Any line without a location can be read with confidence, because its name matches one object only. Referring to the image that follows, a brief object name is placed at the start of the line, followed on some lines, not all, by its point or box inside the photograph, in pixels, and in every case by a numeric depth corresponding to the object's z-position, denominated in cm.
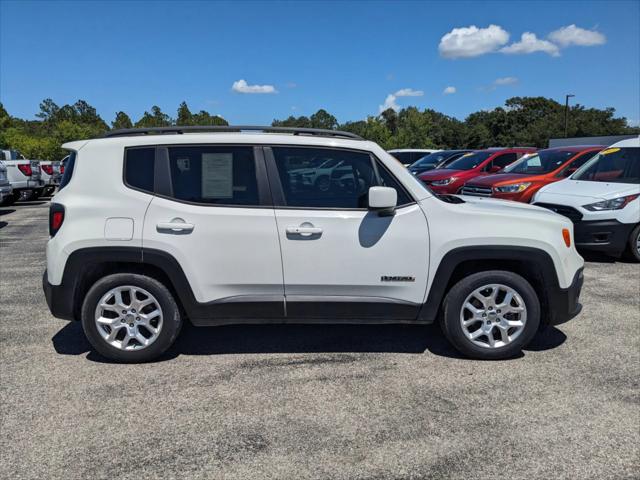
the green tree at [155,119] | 6538
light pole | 7012
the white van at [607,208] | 761
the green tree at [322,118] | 12770
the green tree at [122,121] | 7904
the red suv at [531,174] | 980
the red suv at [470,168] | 1312
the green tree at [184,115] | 6964
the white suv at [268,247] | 402
